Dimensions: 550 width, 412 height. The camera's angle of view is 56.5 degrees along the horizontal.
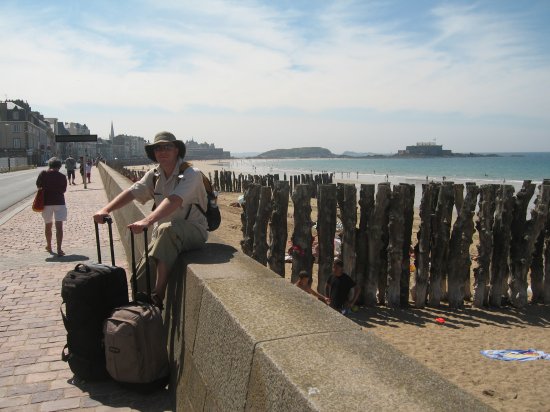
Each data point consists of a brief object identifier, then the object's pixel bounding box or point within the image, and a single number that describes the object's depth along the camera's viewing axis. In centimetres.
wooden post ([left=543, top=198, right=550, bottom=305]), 774
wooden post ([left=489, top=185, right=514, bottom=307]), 748
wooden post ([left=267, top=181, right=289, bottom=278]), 723
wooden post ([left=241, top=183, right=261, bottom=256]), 795
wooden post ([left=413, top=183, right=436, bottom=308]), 735
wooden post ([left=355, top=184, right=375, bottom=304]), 726
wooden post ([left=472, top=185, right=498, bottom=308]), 748
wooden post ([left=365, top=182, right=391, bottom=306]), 717
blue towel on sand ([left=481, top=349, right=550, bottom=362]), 572
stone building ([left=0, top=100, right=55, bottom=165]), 8294
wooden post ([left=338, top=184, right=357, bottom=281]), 718
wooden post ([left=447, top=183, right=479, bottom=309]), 742
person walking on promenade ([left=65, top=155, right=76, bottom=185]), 2733
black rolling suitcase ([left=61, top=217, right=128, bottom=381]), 327
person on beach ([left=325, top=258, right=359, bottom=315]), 698
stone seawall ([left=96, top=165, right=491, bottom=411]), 156
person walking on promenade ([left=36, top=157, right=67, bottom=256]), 874
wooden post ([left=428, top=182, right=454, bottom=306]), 737
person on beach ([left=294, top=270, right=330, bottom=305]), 678
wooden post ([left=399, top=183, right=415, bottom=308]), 731
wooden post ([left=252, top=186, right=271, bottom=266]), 746
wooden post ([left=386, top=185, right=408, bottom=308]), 717
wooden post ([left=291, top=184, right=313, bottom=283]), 703
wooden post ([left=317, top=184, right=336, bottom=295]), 709
